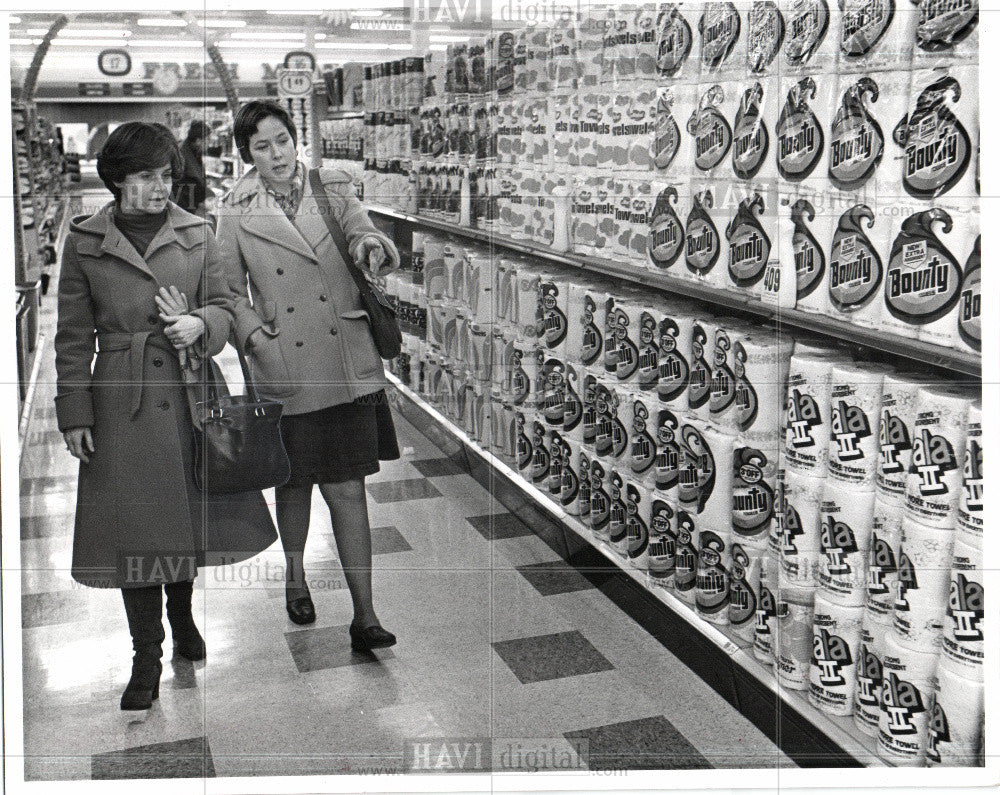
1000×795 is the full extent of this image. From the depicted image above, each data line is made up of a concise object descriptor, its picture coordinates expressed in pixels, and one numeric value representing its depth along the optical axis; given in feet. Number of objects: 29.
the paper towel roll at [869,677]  7.43
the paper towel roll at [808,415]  7.65
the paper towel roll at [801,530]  7.80
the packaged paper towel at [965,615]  6.80
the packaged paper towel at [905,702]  7.09
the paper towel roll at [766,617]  8.48
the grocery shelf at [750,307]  6.88
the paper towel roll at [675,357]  8.97
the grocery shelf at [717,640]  7.68
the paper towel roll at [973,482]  6.72
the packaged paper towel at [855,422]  7.32
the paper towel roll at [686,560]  9.23
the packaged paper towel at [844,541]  7.49
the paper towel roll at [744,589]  8.63
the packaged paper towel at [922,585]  6.92
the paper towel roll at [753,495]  8.45
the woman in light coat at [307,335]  7.75
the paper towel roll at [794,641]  8.14
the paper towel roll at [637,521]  9.71
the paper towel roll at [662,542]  9.45
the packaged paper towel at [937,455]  6.76
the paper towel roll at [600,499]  10.16
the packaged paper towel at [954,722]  6.79
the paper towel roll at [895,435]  7.04
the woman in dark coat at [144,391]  7.70
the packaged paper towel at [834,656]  7.68
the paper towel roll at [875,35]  6.83
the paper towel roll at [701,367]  8.72
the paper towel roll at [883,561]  7.22
